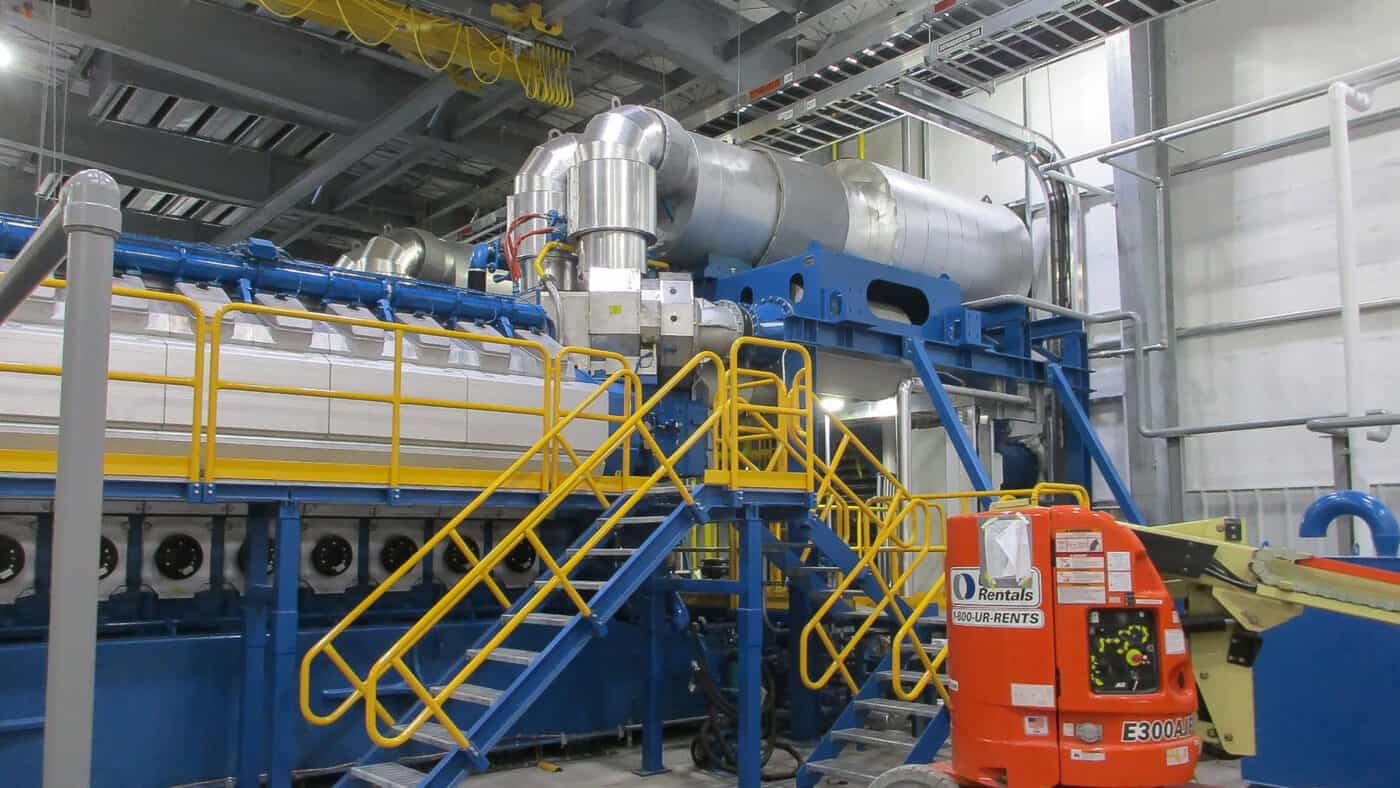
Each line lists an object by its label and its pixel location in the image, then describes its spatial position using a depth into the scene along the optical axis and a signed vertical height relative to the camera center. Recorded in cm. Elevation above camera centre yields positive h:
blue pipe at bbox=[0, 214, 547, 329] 789 +164
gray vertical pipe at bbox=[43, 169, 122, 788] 186 -1
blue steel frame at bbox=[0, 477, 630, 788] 664 -72
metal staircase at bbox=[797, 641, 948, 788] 733 -168
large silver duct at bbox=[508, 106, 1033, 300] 967 +280
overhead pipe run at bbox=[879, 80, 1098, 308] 1181 +346
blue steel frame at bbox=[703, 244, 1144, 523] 1012 +161
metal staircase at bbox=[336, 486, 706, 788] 634 -107
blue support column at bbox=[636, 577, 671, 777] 861 -177
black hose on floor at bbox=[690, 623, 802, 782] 855 -187
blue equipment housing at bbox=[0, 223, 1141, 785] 689 -73
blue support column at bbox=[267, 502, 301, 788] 680 -93
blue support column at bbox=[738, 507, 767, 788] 755 -110
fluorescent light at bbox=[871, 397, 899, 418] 1192 +90
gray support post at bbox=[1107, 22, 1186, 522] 1208 +262
